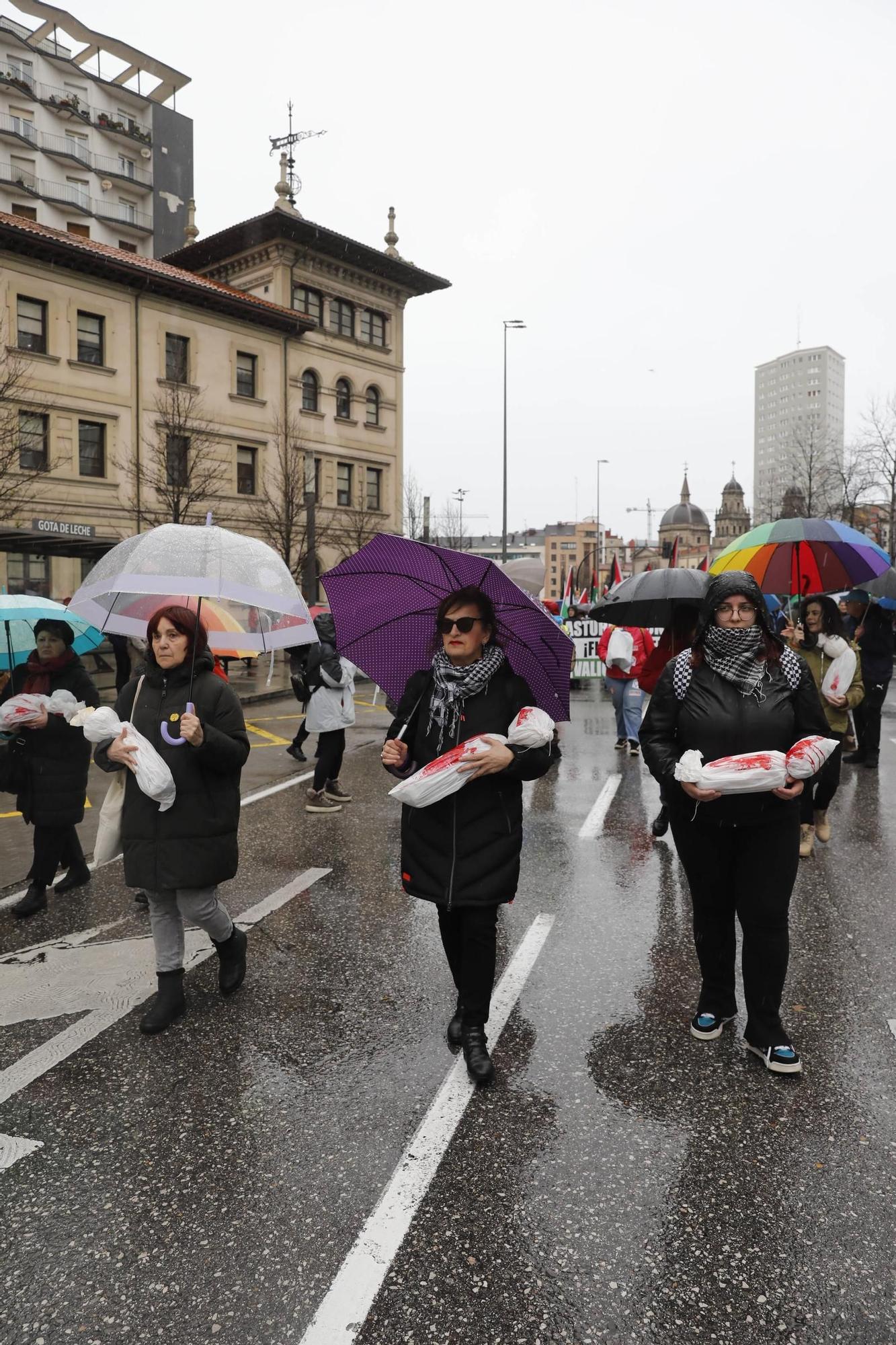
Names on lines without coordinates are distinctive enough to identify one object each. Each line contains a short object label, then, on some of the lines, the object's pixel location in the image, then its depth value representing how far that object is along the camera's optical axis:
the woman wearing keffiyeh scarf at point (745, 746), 3.53
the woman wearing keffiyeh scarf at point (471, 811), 3.52
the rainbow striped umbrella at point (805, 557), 6.35
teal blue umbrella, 5.35
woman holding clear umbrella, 3.95
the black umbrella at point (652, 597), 6.52
